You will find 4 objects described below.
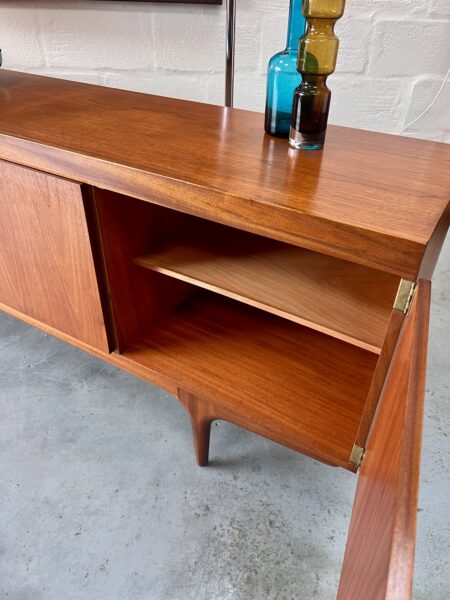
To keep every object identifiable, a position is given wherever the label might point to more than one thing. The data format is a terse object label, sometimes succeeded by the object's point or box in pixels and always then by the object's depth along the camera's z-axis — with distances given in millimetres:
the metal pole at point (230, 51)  919
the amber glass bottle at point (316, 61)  592
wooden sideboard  533
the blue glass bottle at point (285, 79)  687
